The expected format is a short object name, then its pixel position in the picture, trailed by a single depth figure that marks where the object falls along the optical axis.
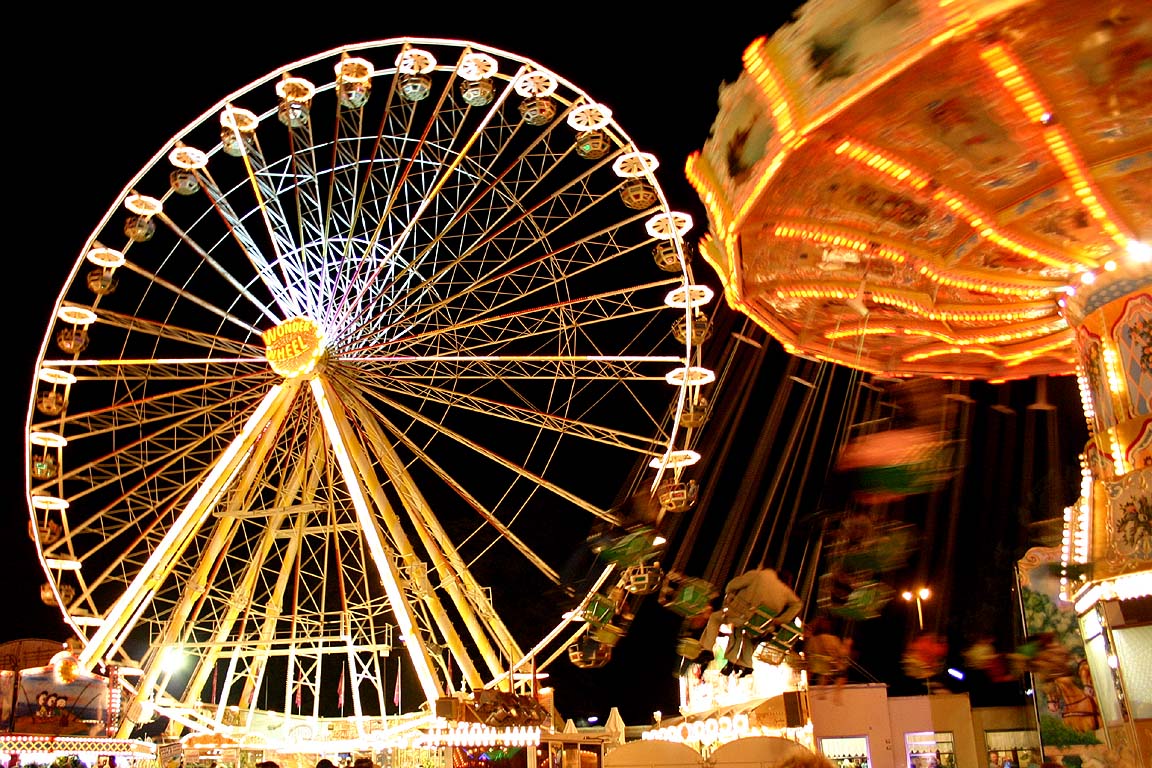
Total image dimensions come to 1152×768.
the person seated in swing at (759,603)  10.01
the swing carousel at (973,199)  5.89
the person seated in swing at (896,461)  8.67
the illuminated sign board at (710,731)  16.80
